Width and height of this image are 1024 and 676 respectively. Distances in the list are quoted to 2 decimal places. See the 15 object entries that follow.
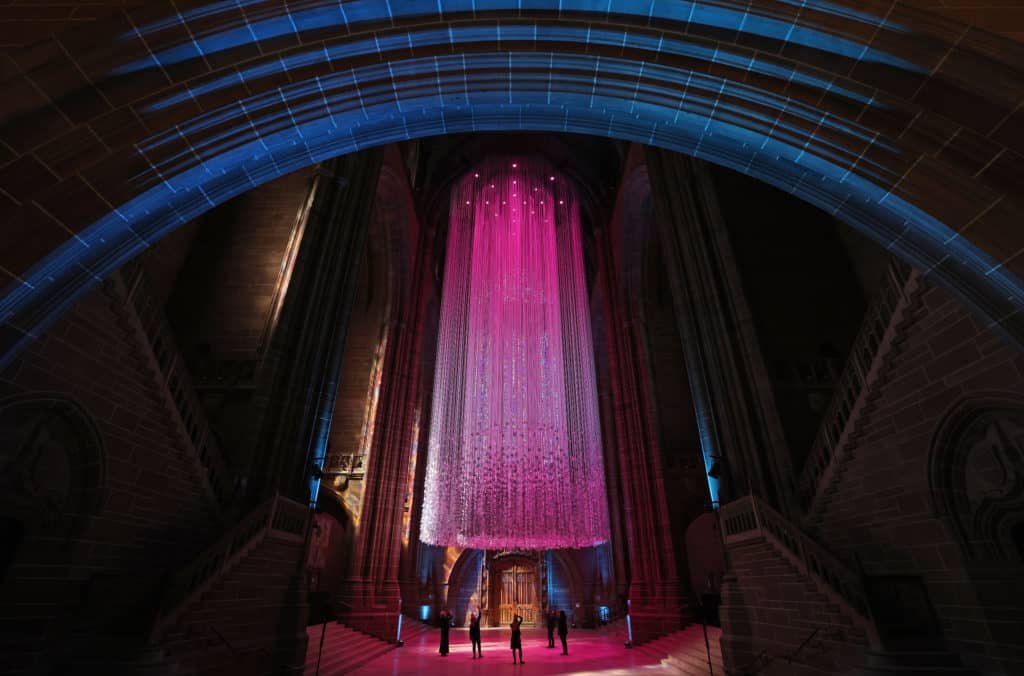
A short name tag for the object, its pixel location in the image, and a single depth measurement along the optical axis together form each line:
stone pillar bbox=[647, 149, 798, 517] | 7.84
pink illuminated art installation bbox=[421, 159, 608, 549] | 8.91
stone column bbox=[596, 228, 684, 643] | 11.60
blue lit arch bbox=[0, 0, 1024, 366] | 2.73
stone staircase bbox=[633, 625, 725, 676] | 7.83
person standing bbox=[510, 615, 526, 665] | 9.38
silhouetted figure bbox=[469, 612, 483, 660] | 10.48
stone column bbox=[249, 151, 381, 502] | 8.39
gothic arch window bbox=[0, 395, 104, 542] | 4.82
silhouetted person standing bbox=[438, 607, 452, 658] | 10.43
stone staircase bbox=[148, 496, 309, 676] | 5.45
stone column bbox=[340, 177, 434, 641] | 11.84
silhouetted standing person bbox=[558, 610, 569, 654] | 10.70
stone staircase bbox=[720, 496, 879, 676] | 5.45
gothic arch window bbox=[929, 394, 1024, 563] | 4.81
